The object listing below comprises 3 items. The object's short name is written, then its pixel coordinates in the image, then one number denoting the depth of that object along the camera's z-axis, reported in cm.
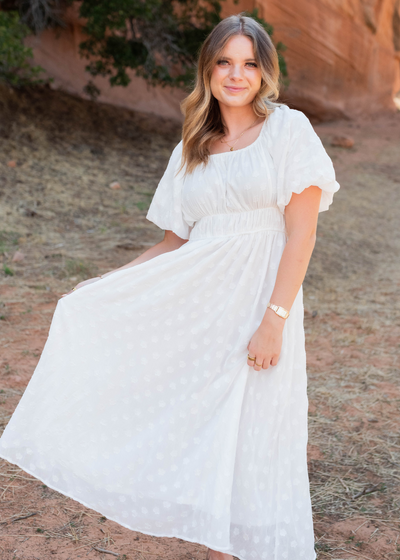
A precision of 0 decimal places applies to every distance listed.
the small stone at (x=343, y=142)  1148
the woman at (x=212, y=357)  175
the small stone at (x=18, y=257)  568
